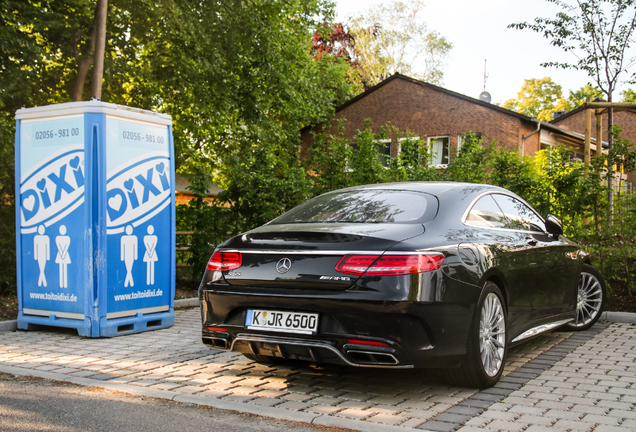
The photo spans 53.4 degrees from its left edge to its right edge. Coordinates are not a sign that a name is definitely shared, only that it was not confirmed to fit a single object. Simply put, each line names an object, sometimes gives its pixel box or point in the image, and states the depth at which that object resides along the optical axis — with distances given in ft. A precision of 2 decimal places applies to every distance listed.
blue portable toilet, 22.99
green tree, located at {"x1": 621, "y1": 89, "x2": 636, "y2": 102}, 38.88
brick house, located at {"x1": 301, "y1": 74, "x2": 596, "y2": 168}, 82.17
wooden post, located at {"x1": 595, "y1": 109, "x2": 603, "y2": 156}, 36.61
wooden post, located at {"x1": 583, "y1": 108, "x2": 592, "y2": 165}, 37.56
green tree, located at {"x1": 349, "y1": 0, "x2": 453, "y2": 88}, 146.72
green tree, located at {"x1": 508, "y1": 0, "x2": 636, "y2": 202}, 41.09
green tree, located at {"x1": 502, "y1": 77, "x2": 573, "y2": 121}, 246.47
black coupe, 13.82
